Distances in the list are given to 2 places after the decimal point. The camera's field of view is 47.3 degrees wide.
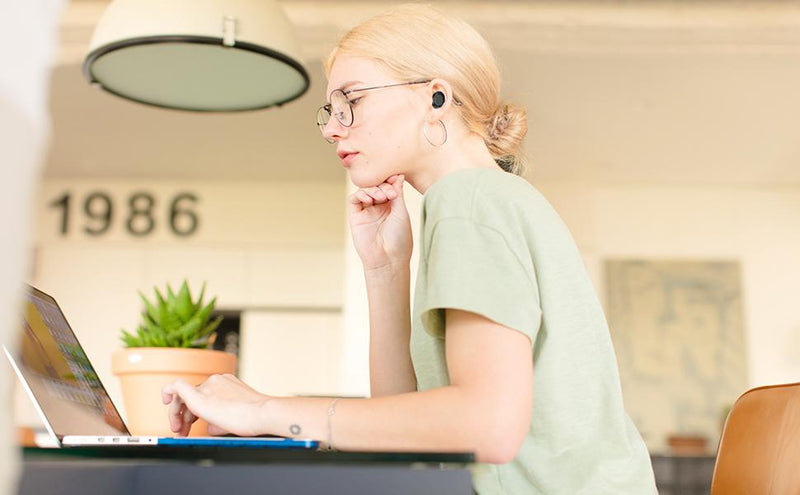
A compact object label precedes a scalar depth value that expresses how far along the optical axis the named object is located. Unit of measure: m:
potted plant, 1.22
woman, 0.77
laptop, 0.82
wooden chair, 1.25
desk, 0.59
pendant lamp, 2.00
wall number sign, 6.43
